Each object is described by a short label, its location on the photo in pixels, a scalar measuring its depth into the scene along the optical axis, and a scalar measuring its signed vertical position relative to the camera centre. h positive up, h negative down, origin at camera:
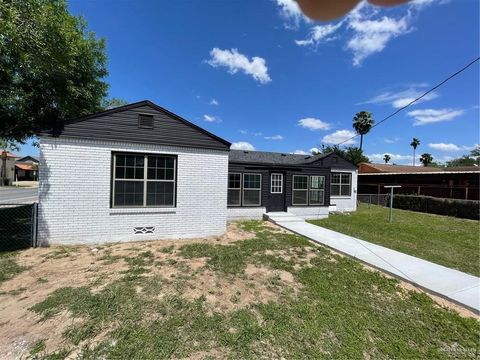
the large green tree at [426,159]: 62.84 +6.06
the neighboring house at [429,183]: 17.34 +0.11
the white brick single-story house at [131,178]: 7.47 -0.04
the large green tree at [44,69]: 5.92 +3.12
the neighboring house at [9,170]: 33.72 +0.55
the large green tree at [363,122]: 39.84 +9.14
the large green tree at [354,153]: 42.19 +4.71
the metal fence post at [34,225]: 7.23 -1.37
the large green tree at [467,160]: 62.19 +6.30
